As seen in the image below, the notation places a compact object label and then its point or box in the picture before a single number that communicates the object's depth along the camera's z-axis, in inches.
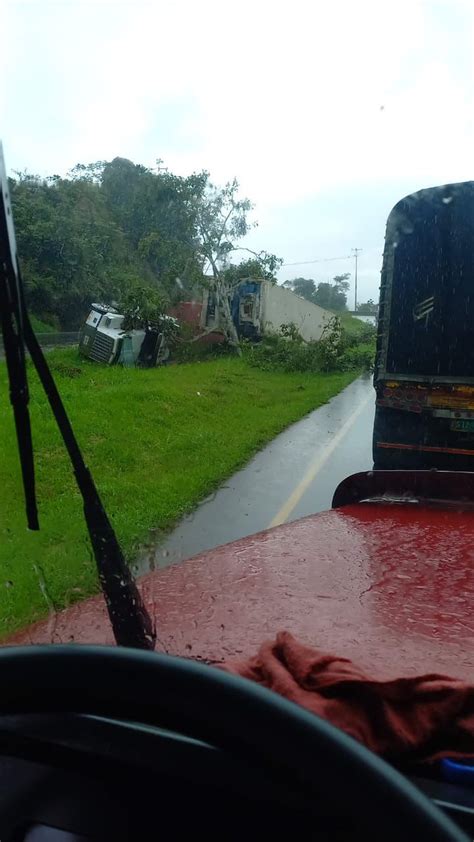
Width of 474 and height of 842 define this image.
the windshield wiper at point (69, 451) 58.1
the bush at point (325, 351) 916.0
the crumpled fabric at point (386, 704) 62.7
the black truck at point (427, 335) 346.9
